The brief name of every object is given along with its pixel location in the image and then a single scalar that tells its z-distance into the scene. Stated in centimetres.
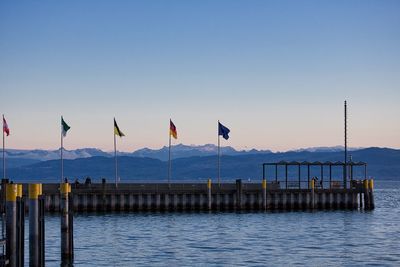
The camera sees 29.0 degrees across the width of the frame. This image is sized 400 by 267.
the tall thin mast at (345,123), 9306
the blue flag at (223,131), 8106
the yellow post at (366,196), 8208
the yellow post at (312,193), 7862
